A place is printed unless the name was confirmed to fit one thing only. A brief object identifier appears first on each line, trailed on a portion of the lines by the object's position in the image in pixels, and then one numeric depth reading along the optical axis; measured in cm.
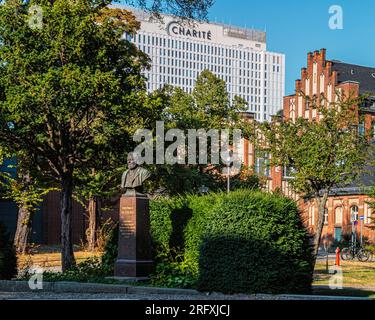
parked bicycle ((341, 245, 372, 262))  4297
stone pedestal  1809
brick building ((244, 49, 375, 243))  5856
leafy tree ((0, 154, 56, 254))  3312
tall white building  17475
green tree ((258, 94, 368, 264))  2422
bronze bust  1842
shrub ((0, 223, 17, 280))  1916
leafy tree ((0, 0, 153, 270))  2025
